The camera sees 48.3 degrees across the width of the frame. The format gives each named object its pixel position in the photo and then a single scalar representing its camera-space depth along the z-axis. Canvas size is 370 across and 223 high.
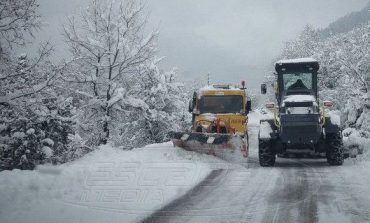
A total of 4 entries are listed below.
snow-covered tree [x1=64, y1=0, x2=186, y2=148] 18.72
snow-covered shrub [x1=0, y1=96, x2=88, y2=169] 14.30
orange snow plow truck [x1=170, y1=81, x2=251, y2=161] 14.73
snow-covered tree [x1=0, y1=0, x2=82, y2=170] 11.09
